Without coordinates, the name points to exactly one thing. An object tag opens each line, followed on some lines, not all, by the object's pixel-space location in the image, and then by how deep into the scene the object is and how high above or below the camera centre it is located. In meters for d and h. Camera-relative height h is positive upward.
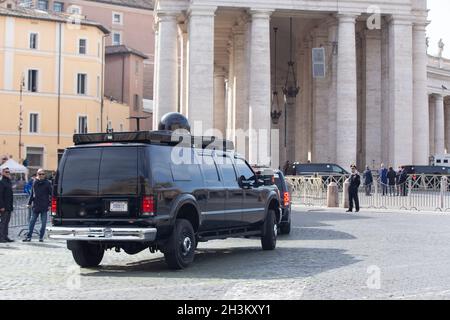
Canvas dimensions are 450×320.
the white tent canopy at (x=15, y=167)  48.53 +1.06
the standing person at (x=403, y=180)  33.56 +0.25
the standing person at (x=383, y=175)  40.09 +0.56
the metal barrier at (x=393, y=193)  31.84 -0.34
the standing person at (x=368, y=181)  36.06 +0.22
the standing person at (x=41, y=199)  18.78 -0.38
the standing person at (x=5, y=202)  18.41 -0.45
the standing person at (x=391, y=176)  39.31 +0.50
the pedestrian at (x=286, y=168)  47.54 +1.06
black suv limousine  12.24 -0.21
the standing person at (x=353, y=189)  29.36 -0.14
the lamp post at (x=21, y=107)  63.59 +6.49
